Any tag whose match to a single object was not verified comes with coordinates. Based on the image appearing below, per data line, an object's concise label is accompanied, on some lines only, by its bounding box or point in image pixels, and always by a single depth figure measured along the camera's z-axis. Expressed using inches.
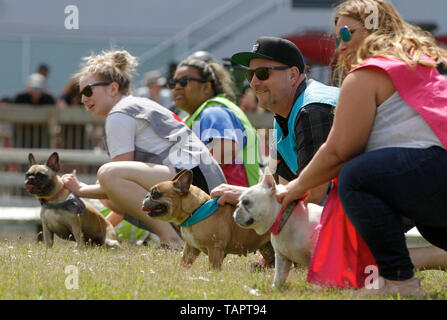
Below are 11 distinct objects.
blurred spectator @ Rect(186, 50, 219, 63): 589.6
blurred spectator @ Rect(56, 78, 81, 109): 1098.7
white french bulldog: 332.8
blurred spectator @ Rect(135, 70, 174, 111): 991.0
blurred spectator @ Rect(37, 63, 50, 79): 1264.5
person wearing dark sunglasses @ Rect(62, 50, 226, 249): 490.6
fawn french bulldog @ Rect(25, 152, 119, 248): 524.7
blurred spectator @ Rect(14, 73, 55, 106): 1071.0
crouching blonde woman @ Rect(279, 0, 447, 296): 307.1
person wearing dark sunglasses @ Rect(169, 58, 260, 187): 523.5
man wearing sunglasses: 378.6
